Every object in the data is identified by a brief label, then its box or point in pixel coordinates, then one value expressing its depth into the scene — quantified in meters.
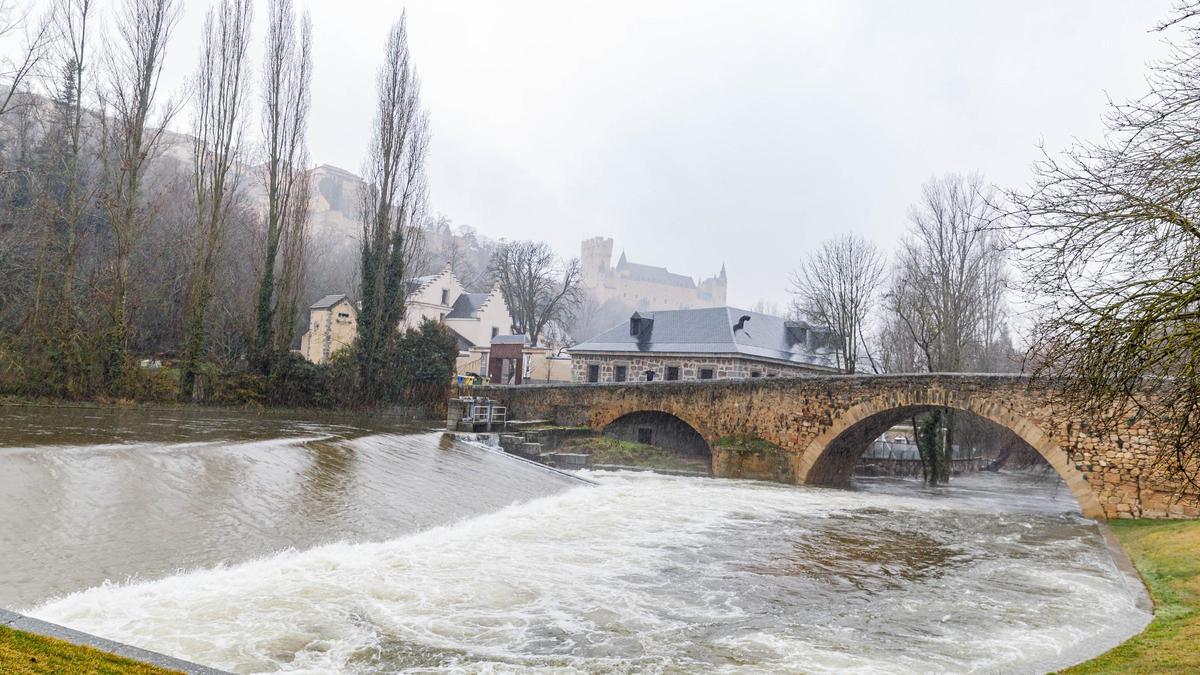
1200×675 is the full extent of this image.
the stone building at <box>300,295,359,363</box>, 38.06
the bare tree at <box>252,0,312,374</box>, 24.27
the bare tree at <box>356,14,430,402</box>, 26.42
